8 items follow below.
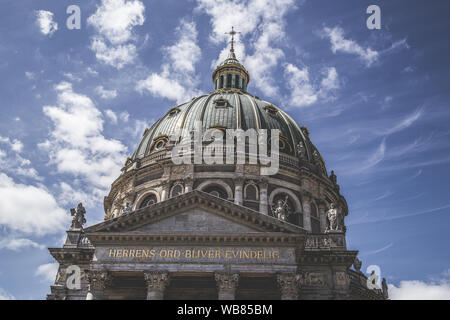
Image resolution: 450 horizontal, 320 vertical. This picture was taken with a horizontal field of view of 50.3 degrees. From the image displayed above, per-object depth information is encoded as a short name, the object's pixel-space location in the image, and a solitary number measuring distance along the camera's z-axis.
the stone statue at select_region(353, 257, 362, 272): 35.71
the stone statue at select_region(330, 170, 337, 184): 51.01
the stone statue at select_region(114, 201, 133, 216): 44.94
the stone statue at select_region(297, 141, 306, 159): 46.44
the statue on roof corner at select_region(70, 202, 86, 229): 32.75
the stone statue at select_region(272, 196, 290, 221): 30.55
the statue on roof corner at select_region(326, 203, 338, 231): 31.48
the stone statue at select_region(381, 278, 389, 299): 40.77
